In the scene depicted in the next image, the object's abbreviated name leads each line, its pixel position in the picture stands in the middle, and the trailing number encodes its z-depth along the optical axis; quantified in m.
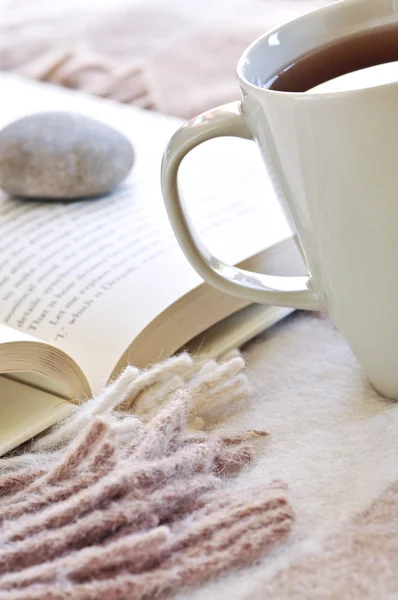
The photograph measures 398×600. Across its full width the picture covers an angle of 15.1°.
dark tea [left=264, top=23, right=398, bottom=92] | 0.45
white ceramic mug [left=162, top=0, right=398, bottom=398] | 0.40
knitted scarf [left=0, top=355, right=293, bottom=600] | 0.39
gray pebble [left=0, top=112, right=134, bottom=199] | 0.54
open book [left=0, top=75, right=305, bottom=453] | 0.45
